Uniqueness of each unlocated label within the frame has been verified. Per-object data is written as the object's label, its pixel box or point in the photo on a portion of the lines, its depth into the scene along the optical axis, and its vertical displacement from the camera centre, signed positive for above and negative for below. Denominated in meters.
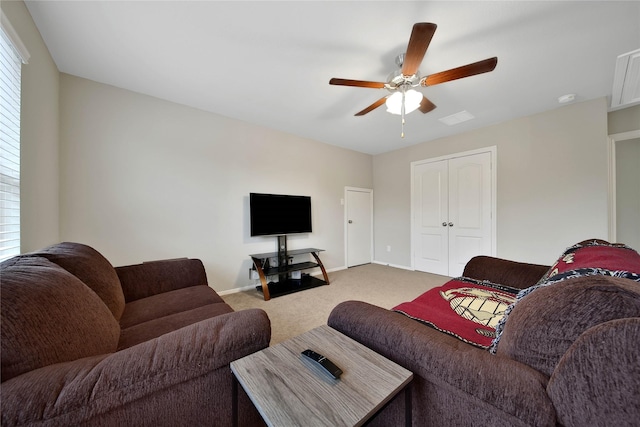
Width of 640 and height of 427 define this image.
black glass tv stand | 2.94 -0.83
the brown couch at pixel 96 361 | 0.58 -0.47
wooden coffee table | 0.58 -0.53
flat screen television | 3.16 +0.00
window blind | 1.22 +0.47
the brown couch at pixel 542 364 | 0.48 -0.44
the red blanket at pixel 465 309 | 1.11 -0.60
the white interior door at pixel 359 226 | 4.50 -0.26
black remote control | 0.69 -0.51
